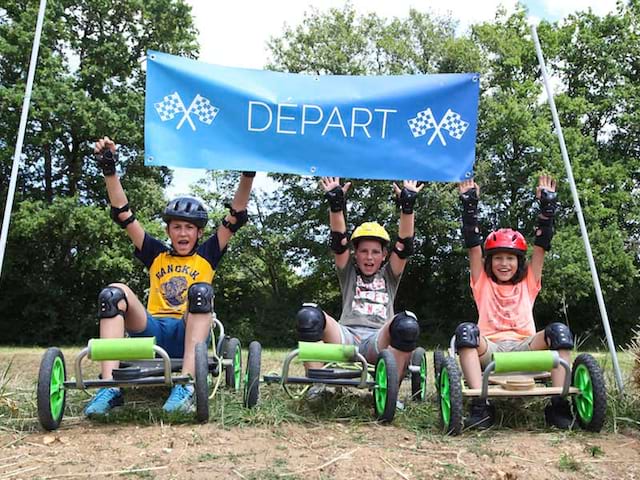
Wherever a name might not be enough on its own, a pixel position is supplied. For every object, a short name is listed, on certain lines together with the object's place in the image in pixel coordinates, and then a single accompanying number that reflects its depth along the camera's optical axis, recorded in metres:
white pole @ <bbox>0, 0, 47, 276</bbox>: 4.21
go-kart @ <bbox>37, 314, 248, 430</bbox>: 3.39
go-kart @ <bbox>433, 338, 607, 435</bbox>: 3.55
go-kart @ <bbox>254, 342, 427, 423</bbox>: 3.71
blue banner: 4.68
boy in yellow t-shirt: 3.88
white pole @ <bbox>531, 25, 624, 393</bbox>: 4.47
